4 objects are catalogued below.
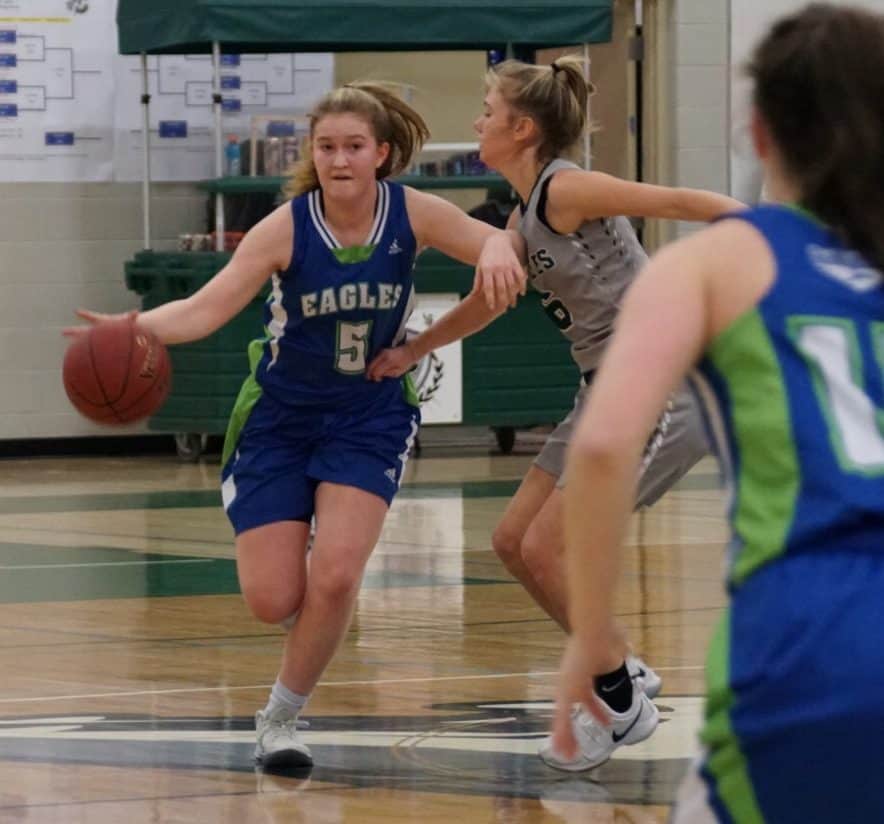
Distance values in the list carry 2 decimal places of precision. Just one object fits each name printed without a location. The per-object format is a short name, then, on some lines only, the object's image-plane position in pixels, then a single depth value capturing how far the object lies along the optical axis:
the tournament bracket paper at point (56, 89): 22.84
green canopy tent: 21.31
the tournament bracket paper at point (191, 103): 23.18
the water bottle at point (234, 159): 22.40
